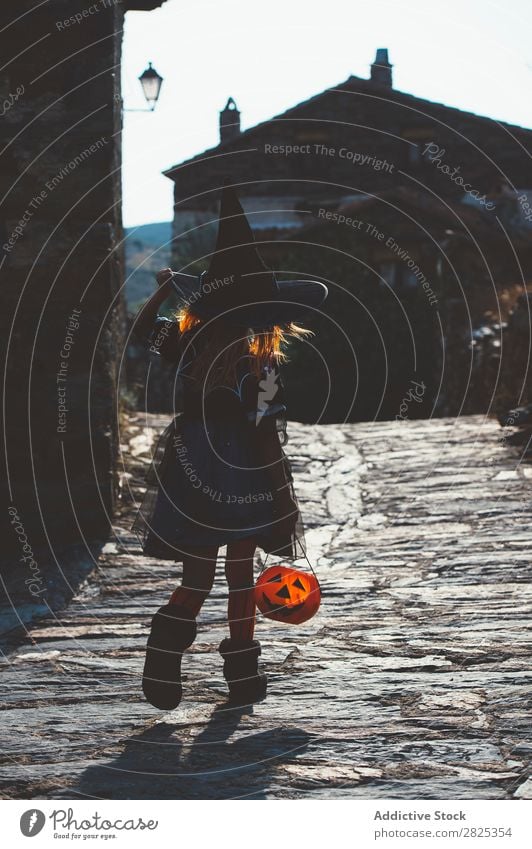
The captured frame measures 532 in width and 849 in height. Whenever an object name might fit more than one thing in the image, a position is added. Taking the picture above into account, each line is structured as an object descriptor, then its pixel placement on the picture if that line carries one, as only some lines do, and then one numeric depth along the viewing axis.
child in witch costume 3.75
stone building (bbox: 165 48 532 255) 23.16
